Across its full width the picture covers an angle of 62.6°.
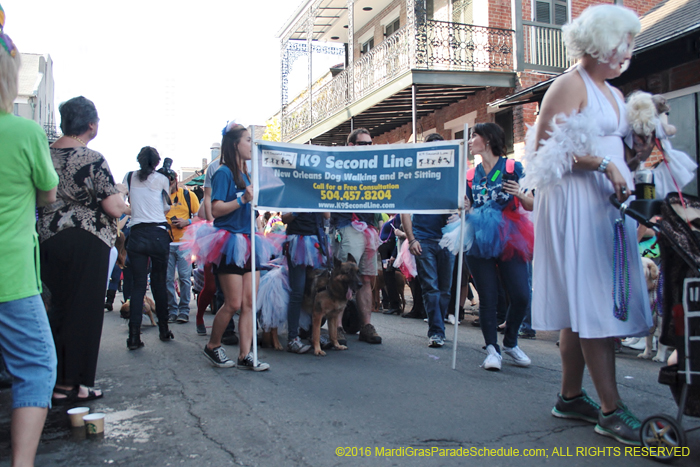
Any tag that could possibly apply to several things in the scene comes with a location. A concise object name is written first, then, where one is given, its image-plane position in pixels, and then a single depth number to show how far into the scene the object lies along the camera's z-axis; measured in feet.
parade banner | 16.93
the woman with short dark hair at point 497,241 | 16.37
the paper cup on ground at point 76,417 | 11.10
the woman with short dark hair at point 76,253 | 13.16
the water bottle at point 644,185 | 10.07
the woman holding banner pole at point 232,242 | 16.52
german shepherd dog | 19.75
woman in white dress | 10.23
